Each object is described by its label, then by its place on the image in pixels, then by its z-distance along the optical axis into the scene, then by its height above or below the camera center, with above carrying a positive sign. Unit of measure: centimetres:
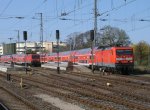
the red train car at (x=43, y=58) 9302 +109
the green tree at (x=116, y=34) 11635 +798
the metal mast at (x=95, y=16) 5264 +590
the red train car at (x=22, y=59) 8550 +96
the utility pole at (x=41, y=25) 7594 +704
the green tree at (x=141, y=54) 7243 +146
